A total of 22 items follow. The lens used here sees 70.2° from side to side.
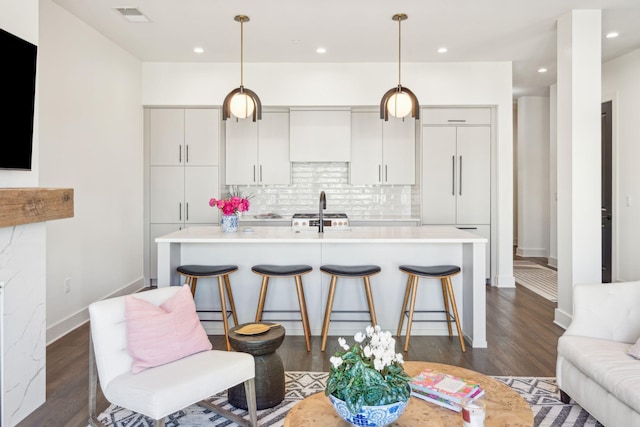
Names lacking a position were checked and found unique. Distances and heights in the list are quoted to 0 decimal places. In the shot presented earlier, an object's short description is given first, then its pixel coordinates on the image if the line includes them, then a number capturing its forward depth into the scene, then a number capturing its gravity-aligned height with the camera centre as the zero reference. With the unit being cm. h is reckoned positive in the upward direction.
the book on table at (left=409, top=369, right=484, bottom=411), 180 -73
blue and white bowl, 153 -69
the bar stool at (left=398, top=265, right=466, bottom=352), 350 -53
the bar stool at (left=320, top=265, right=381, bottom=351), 353 -51
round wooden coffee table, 167 -77
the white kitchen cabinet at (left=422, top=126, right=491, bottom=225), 594 +51
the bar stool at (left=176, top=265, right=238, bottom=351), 359 -52
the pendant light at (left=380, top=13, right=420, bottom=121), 398 +95
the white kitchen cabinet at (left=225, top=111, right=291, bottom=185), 605 +82
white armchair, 196 -76
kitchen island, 394 -57
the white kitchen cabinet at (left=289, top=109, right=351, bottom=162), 594 +100
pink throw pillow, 219 -61
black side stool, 254 -89
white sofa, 207 -73
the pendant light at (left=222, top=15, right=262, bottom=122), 407 +97
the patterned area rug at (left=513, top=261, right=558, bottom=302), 561 -95
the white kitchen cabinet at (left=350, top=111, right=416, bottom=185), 606 +82
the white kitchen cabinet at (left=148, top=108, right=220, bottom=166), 584 +97
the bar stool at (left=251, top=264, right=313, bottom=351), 358 -54
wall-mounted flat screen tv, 237 +61
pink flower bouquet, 402 +5
